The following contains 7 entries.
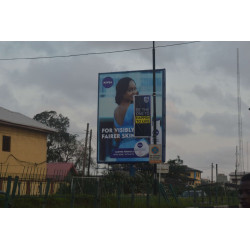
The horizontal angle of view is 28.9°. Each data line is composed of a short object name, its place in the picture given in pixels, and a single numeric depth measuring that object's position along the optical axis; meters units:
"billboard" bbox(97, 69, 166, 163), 41.97
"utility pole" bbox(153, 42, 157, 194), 26.15
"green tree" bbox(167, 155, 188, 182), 84.57
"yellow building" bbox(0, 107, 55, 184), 30.70
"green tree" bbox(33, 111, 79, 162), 76.00
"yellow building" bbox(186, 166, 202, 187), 140.51
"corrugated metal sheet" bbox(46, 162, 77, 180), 57.69
